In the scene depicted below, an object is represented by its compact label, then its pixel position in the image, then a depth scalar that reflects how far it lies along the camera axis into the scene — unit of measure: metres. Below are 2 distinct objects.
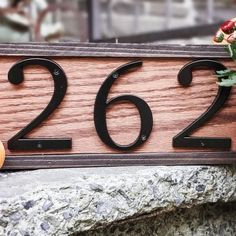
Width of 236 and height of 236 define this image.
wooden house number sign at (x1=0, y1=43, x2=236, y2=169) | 0.74
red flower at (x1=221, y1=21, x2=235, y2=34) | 0.76
